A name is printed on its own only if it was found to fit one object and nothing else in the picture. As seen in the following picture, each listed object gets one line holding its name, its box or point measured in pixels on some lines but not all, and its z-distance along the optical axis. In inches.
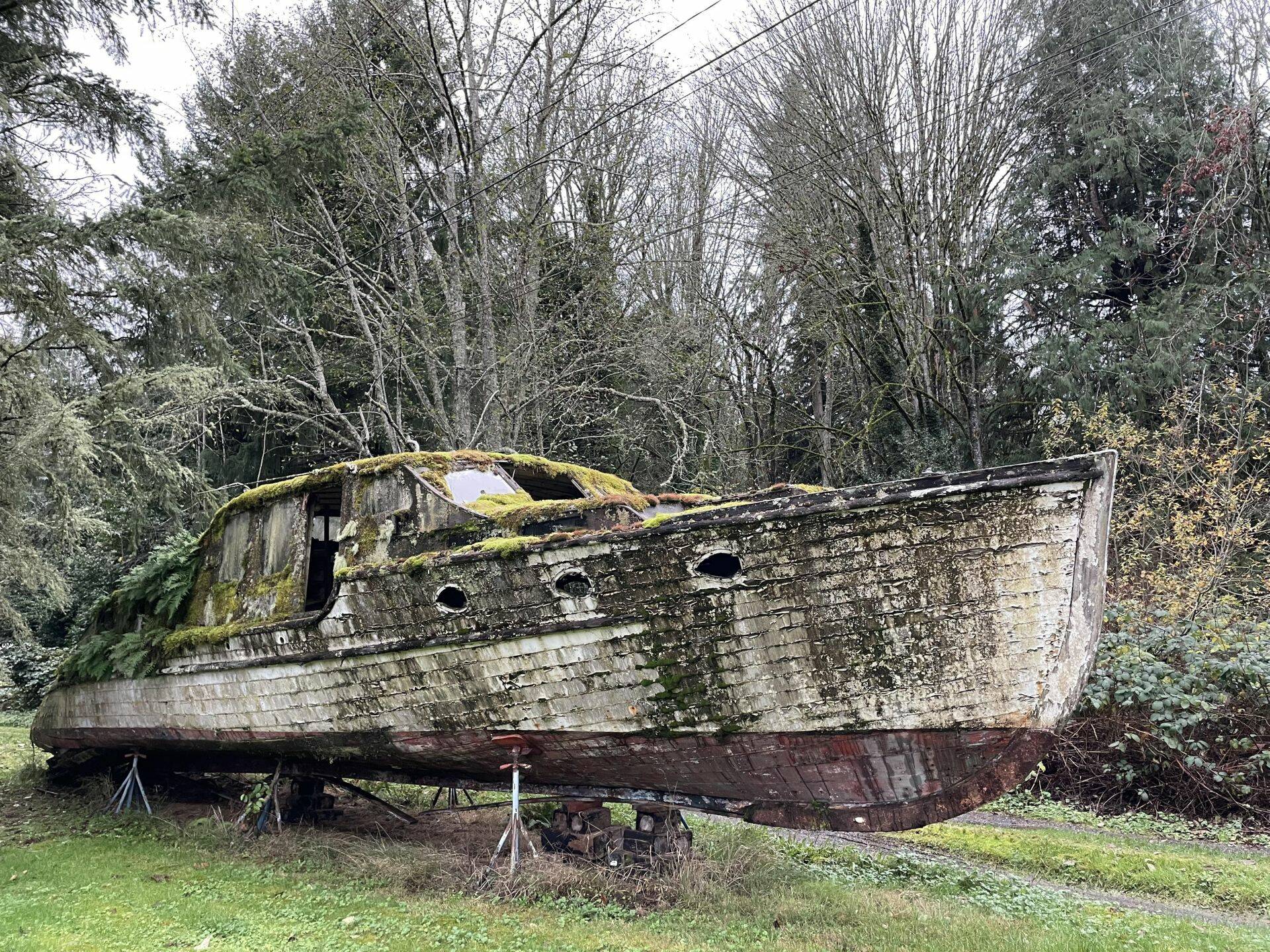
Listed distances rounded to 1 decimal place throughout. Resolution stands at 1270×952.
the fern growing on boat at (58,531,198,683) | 354.9
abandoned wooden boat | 209.2
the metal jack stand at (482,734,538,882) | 253.0
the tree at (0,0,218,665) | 347.6
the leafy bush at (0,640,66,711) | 722.2
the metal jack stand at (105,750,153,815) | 372.2
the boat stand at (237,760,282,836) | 326.0
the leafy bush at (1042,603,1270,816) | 373.4
